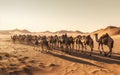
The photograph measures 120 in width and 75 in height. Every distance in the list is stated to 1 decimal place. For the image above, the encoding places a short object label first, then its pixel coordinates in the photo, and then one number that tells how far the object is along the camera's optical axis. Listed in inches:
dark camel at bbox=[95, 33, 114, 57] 408.6
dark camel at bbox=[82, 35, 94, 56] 453.5
